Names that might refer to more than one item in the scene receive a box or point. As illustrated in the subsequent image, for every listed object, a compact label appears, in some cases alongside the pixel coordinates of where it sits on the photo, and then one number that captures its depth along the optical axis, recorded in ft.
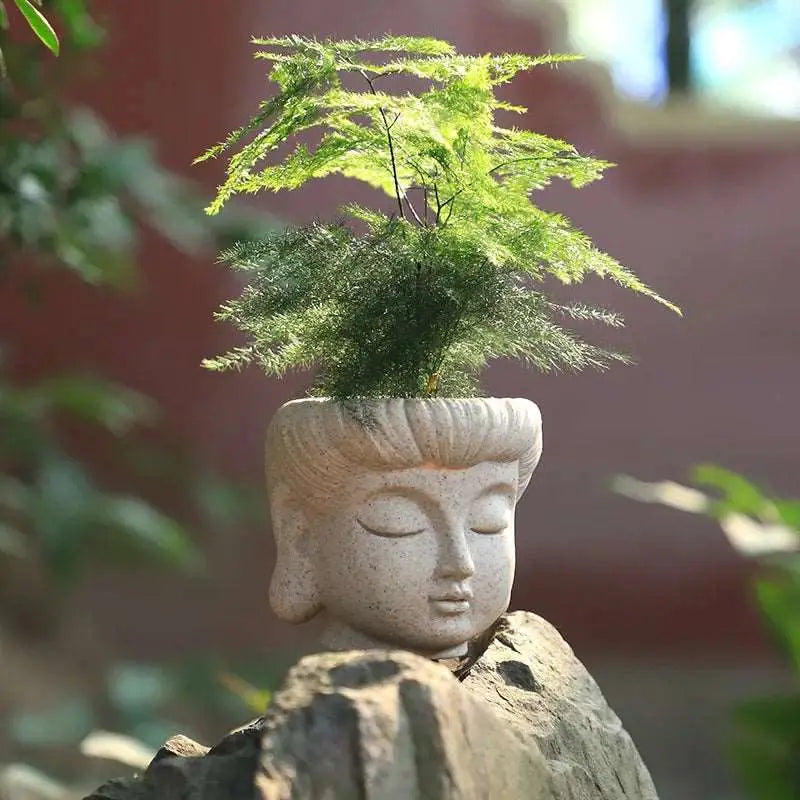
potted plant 4.91
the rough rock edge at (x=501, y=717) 4.55
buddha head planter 4.89
